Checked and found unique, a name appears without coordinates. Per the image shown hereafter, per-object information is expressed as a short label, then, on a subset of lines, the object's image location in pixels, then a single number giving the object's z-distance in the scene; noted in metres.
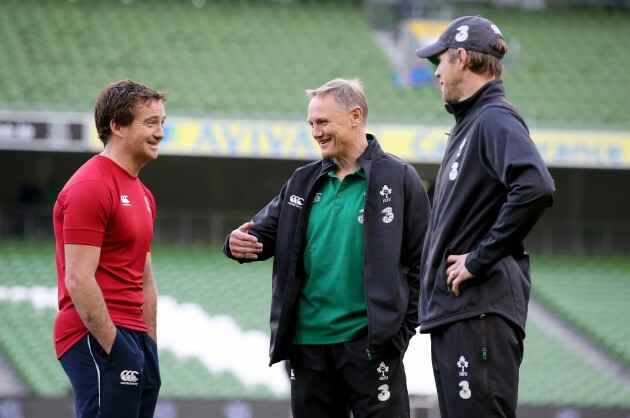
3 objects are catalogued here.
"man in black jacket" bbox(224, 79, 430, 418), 7.96
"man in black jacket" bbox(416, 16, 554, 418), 6.94
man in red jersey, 7.67
